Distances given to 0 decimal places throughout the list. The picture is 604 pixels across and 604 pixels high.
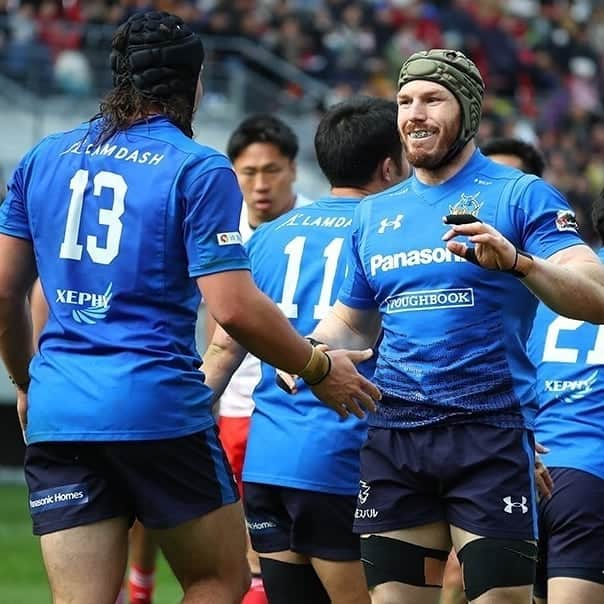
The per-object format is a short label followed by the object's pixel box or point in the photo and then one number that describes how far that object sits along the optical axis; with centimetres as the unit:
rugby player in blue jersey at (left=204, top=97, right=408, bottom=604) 1212
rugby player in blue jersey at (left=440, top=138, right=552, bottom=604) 1551
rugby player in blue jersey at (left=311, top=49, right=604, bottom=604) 1046
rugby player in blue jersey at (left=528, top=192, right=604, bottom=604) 1191
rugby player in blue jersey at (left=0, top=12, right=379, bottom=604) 971
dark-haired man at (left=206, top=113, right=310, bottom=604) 1599
